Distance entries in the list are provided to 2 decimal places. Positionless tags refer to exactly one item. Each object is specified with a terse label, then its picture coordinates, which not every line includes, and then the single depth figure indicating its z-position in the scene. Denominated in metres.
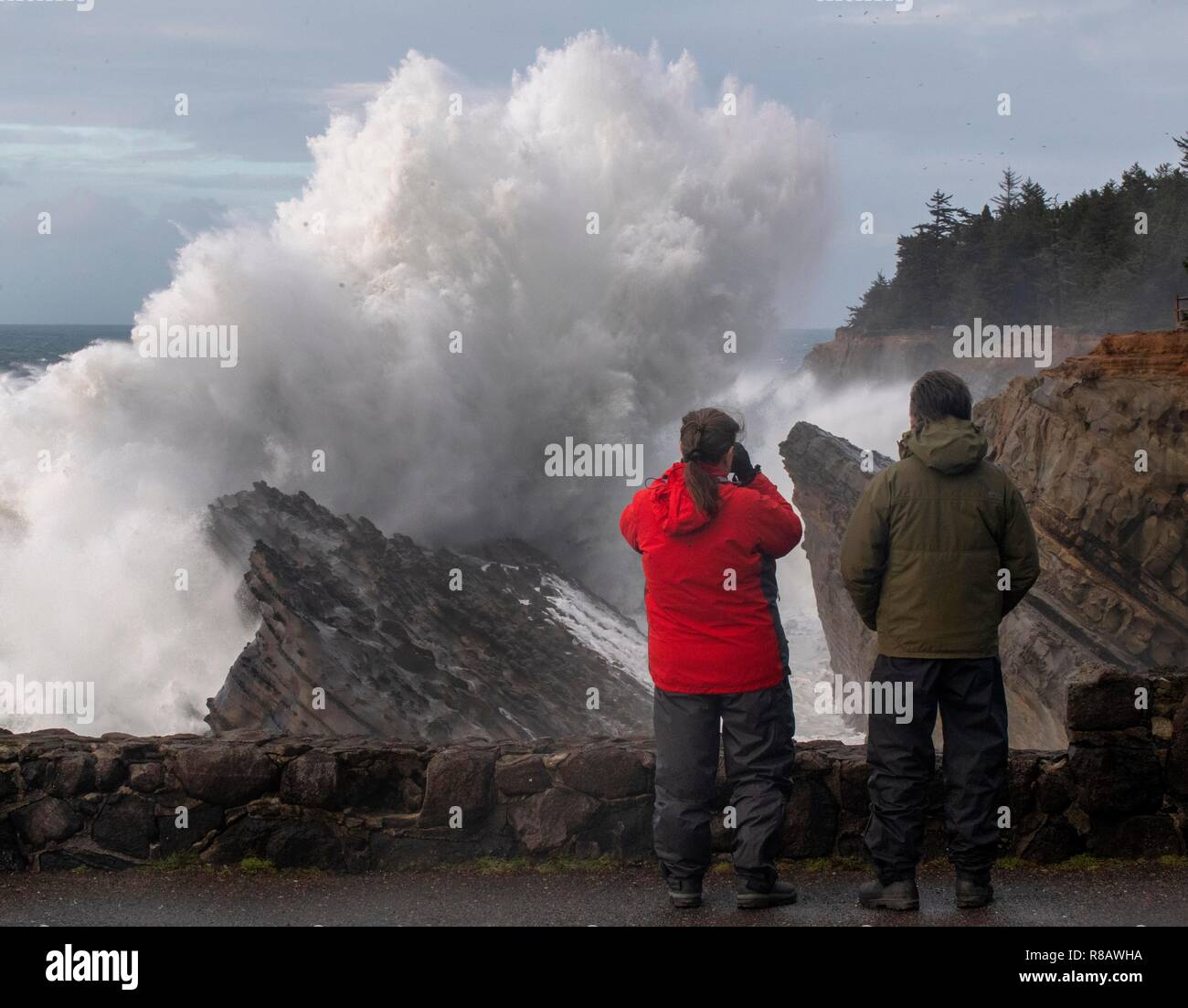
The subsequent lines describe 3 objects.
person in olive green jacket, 4.68
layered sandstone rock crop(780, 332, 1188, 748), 19.33
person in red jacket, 4.77
